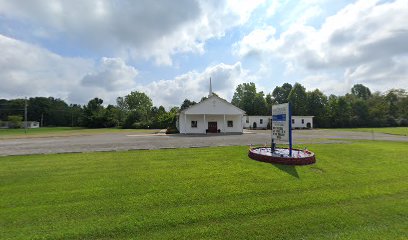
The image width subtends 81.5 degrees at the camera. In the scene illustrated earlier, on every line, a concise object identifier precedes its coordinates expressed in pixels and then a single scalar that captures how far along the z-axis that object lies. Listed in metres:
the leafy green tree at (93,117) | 72.04
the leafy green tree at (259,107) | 67.69
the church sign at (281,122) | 11.14
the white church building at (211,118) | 33.69
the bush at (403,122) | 62.28
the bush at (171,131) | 34.35
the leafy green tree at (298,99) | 65.56
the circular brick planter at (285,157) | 10.11
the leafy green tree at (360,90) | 99.45
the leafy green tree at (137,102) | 85.91
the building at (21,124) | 80.88
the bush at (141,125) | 59.88
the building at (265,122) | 52.00
